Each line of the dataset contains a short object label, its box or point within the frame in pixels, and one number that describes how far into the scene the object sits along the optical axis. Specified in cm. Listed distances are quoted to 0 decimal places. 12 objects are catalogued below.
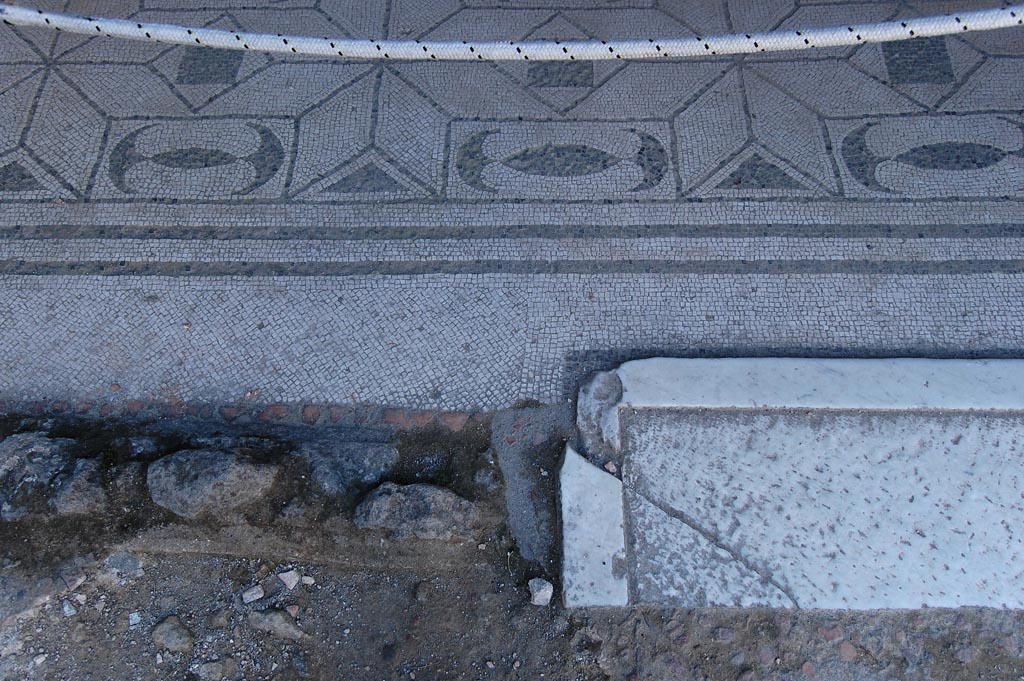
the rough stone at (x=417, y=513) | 262
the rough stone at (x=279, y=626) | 257
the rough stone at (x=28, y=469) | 267
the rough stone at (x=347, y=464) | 271
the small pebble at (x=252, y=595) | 262
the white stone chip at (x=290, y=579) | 265
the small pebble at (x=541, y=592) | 257
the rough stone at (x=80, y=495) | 265
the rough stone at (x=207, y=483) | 260
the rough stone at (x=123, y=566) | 266
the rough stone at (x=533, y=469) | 269
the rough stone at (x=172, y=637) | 255
